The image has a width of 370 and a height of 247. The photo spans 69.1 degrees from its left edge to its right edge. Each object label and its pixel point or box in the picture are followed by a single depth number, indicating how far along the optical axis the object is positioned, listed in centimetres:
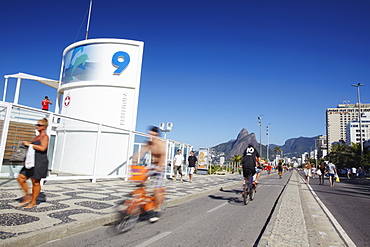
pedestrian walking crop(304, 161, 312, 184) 1976
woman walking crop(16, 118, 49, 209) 569
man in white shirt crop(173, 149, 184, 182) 1523
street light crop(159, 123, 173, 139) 2148
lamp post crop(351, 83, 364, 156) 4149
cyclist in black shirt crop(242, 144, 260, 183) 896
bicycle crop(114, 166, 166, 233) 498
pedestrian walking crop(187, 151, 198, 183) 1582
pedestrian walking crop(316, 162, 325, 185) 2059
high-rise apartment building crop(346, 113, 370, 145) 16075
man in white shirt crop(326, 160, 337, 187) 1915
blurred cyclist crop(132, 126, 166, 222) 570
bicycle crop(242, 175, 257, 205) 869
